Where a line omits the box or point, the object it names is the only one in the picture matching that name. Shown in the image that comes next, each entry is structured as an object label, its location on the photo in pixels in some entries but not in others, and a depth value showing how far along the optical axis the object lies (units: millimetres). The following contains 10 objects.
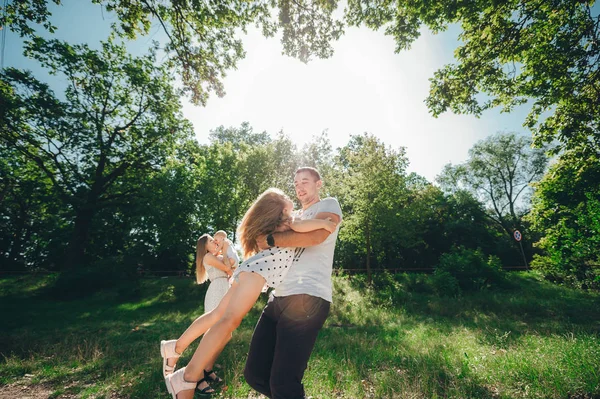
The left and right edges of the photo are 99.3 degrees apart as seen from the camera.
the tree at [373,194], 16969
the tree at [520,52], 6445
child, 5793
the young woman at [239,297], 2332
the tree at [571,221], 7672
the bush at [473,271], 14875
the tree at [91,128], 17484
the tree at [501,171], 37062
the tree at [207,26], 6027
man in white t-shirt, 2154
